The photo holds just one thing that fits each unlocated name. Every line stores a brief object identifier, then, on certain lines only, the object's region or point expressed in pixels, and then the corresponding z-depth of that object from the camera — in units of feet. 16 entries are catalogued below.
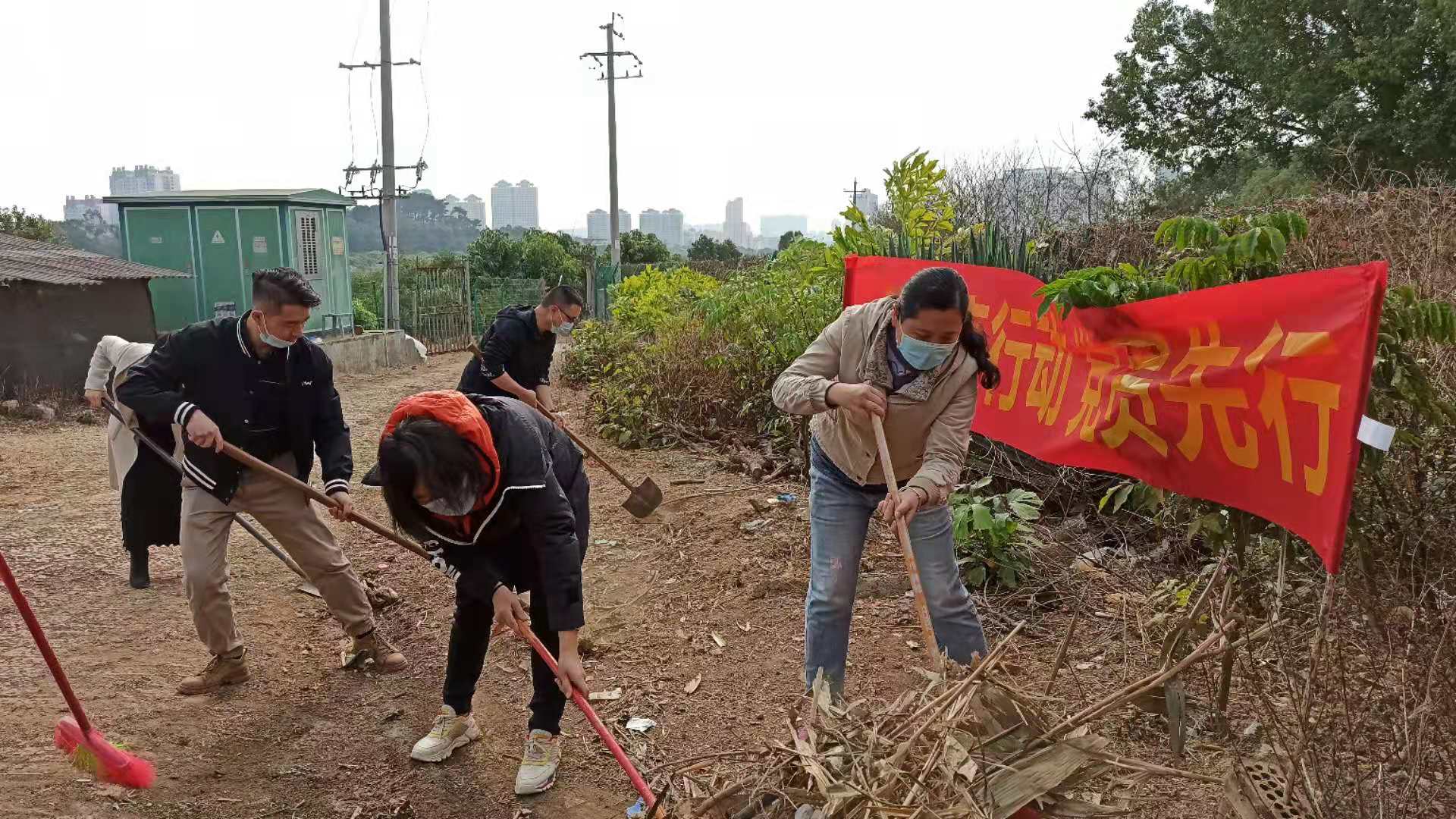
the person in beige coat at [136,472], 15.42
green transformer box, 56.70
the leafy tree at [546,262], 94.31
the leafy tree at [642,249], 109.91
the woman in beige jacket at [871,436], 9.94
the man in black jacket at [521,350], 18.80
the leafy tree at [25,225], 64.44
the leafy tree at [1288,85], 46.93
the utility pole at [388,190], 53.72
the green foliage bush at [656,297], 33.68
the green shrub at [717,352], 24.75
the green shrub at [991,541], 14.71
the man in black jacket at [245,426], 12.07
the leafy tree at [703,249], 118.52
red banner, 8.34
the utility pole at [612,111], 83.15
